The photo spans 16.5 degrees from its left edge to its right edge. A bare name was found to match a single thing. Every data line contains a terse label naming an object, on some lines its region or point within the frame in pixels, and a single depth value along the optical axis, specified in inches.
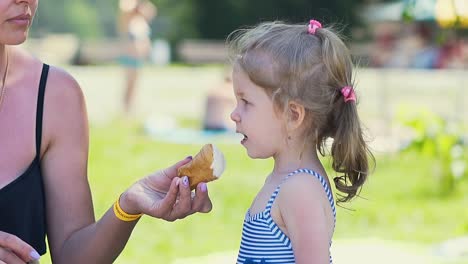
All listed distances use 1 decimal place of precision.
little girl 131.6
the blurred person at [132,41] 756.1
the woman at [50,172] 140.4
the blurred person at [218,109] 640.8
